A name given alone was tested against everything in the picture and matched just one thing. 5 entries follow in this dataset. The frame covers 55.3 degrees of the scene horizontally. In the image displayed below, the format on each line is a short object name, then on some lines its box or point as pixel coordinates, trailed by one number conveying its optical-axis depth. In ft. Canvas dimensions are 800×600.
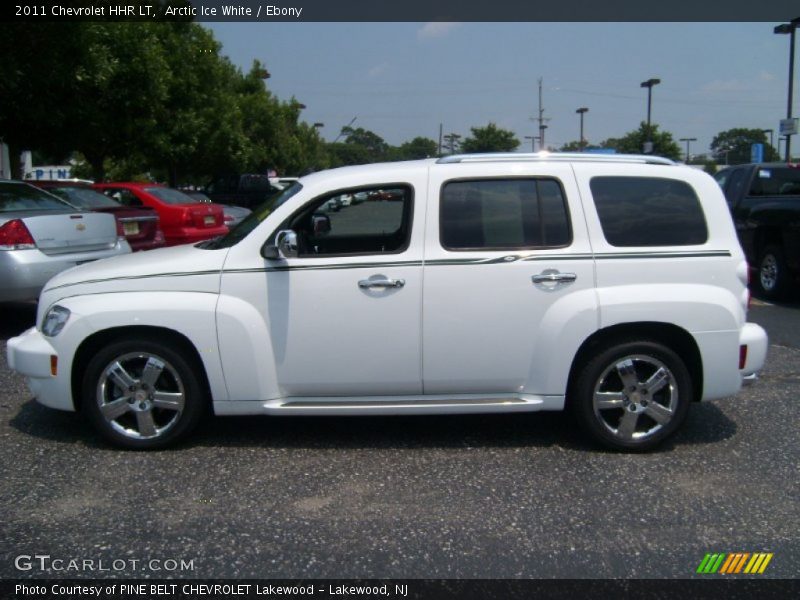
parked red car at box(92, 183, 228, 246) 42.63
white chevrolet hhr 14.66
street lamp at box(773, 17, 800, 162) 74.43
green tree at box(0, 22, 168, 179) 37.93
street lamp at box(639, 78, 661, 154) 111.86
